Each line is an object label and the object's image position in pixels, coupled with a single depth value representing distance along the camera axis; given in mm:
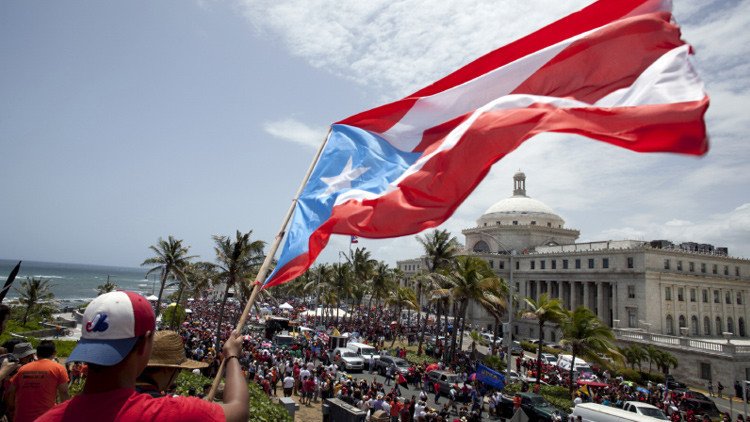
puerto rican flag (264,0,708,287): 4633
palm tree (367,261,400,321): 56938
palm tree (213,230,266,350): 33344
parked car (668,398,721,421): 26266
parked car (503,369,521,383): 31670
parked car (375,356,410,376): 30141
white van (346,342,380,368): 31938
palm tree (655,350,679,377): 39156
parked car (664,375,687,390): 34219
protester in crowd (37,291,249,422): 1948
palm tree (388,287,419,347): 46719
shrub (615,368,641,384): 36781
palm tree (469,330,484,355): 38812
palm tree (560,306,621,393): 27297
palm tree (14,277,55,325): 44825
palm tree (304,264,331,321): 58688
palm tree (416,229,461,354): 41250
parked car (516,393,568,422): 20969
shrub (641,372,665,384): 37750
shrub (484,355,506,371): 34375
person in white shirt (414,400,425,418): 17734
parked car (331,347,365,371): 30984
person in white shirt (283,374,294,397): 21703
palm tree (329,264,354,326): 55375
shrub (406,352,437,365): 36288
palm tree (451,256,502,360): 34031
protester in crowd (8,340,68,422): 5012
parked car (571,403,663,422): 18141
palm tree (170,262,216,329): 34016
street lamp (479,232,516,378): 24284
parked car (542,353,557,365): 38912
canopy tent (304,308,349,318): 54300
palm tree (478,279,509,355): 33844
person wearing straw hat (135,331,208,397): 3244
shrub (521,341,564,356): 48588
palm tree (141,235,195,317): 40500
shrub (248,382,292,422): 12628
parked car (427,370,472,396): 25875
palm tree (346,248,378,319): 56906
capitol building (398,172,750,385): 58812
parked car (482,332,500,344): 52203
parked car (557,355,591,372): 36341
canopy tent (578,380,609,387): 28750
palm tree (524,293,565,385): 29516
